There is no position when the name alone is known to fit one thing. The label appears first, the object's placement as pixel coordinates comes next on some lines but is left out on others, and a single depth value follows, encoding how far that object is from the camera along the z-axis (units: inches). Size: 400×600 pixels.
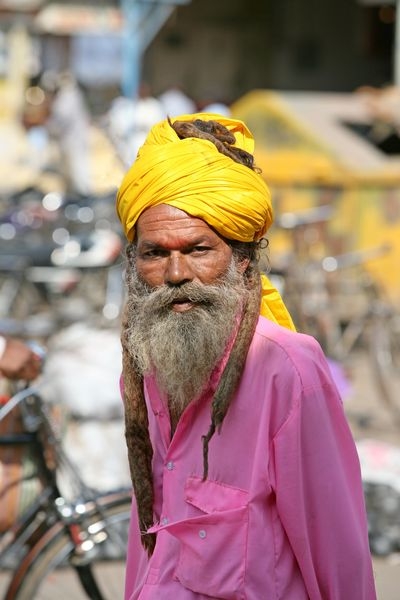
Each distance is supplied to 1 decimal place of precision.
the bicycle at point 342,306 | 527.7
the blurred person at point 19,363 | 252.3
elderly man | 159.9
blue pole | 1639.6
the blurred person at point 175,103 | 1290.6
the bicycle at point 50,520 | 249.4
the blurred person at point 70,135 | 1145.0
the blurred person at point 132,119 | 610.6
